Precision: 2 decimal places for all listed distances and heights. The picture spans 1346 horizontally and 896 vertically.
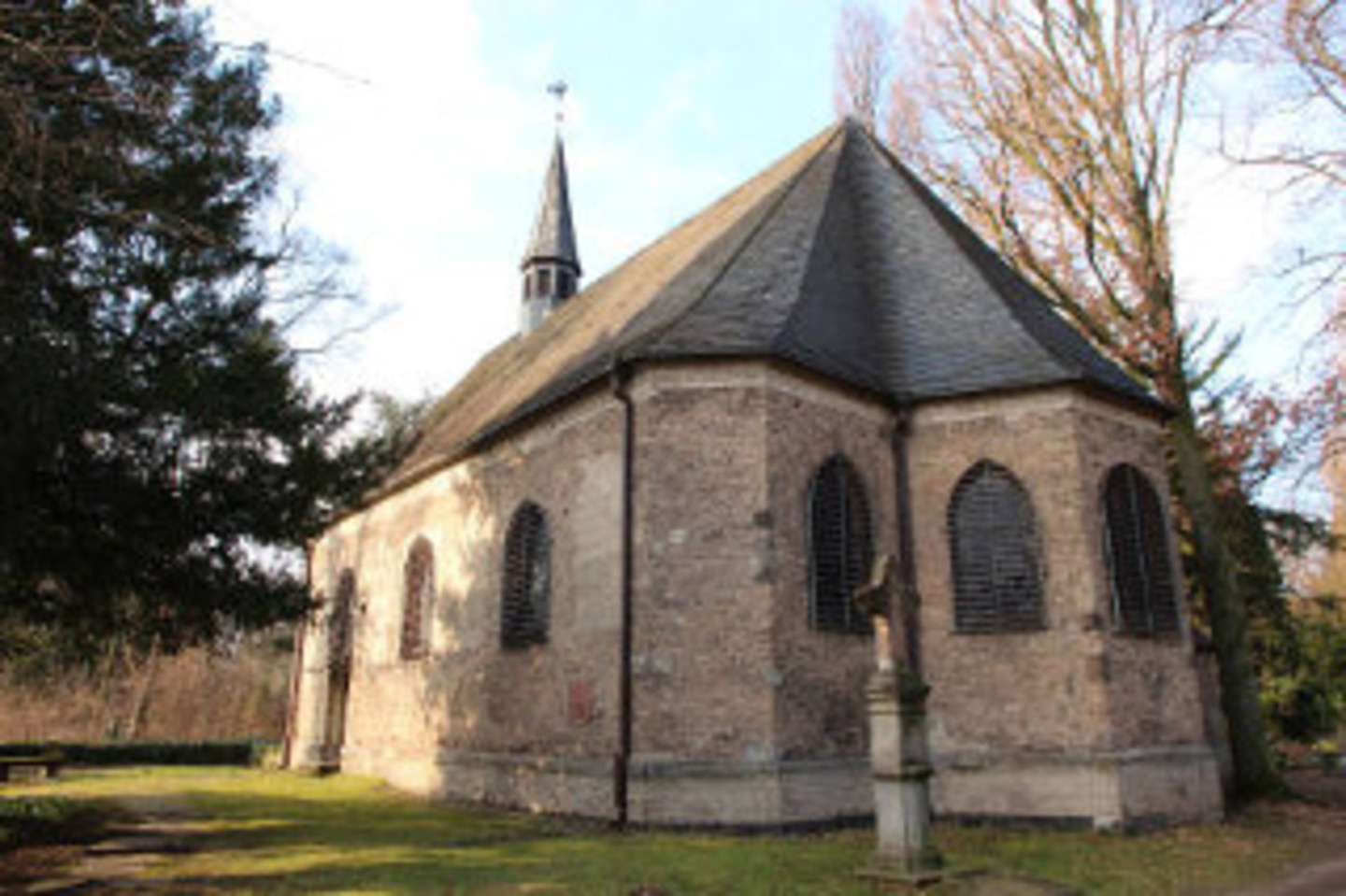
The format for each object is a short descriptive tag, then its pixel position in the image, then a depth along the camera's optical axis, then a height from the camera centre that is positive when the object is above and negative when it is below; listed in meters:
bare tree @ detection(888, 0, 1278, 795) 15.43 +8.89
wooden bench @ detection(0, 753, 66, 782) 17.93 -1.19
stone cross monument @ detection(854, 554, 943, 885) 7.77 -0.47
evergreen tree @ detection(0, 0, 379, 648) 8.72 +3.06
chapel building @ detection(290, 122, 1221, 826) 11.05 +1.88
